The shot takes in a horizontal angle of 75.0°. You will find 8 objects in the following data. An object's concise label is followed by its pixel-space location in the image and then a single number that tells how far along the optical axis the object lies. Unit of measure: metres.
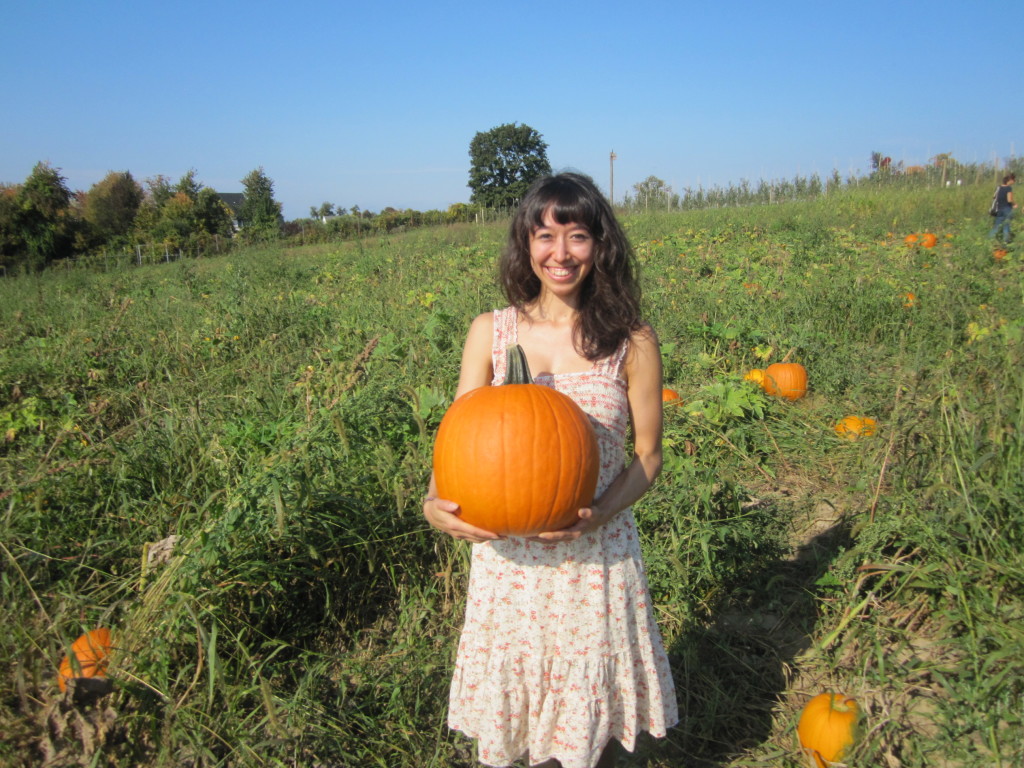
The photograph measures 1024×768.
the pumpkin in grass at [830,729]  1.86
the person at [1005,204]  11.32
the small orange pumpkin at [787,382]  4.26
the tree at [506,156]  60.03
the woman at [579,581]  1.58
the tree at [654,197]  24.55
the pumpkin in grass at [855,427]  3.51
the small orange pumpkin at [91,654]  1.94
